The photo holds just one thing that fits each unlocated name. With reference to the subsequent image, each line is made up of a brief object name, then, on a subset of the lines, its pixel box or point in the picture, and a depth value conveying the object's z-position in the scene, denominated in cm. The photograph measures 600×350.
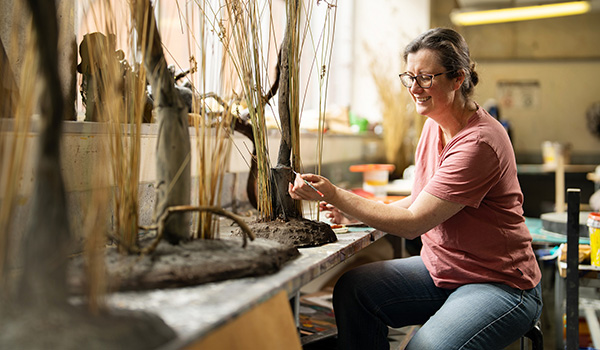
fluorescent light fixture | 542
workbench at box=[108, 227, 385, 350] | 86
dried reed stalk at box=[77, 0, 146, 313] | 112
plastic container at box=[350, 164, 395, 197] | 322
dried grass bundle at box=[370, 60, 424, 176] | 473
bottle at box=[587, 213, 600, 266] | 190
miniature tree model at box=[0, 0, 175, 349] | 81
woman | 156
